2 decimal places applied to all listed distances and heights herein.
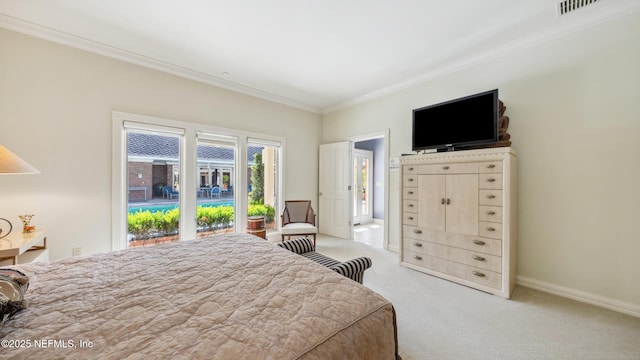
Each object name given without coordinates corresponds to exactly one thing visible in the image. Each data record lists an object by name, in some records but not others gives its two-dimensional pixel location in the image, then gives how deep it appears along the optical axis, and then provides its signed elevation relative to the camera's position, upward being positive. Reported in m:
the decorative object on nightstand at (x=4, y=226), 2.43 -0.51
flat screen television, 2.60 +0.71
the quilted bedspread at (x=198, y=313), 0.80 -0.58
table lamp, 1.85 +0.12
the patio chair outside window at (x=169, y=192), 3.49 -0.20
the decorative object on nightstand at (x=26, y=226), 2.32 -0.48
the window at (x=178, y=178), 3.13 +0.01
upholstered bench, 1.97 -0.78
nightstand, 1.85 -0.59
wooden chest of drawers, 2.43 -0.44
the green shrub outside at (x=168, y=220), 3.29 -0.64
